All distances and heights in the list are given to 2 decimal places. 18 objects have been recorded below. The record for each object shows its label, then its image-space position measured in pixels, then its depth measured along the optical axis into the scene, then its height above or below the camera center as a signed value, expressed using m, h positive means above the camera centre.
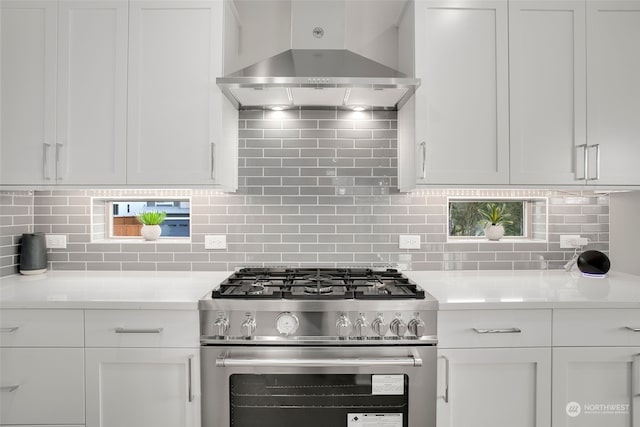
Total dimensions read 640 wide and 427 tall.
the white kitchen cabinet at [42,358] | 1.73 -0.63
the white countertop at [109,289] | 1.72 -0.37
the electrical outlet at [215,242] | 2.42 -0.17
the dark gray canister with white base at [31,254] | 2.28 -0.24
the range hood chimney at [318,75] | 1.94 +0.68
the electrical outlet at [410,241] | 2.43 -0.16
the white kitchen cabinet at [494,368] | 1.74 -0.68
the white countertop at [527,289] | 1.75 -0.37
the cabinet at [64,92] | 2.04 +0.62
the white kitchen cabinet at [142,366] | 1.73 -0.67
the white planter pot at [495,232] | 2.50 -0.11
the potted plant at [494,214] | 2.56 +0.00
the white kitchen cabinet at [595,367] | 1.76 -0.68
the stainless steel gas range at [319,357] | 1.71 -0.62
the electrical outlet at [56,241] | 2.41 -0.17
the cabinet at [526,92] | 2.05 +0.63
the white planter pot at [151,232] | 2.46 -0.12
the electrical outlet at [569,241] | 2.46 -0.16
